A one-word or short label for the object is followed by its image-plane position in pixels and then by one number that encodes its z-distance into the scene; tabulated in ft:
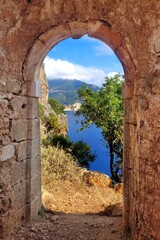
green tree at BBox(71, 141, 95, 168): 31.77
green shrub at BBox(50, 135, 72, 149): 30.54
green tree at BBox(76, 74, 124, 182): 25.06
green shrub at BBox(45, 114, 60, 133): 36.10
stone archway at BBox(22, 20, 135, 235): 9.51
